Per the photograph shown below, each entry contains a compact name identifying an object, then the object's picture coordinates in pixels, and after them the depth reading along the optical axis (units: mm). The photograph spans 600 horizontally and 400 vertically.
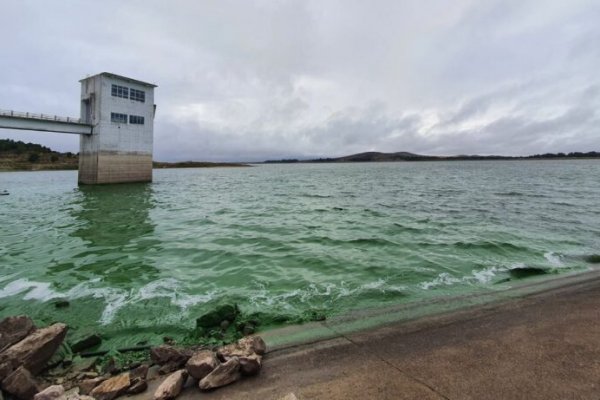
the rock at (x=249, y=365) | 4672
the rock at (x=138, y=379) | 4477
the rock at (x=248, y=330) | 6573
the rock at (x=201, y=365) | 4602
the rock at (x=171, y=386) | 4229
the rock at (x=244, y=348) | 5003
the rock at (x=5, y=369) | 4531
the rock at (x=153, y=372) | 4887
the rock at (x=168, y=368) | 4983
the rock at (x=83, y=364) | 5285
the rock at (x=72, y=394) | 4039
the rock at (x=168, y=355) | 5191
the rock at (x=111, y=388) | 4359
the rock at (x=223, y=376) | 4371
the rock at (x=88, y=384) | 4590
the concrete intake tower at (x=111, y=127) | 48938
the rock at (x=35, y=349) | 4809
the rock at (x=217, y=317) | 6828
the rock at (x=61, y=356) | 5267
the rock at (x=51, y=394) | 4177
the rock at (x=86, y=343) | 5901
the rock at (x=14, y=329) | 5258
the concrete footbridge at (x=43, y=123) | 42794
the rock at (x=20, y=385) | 4305
